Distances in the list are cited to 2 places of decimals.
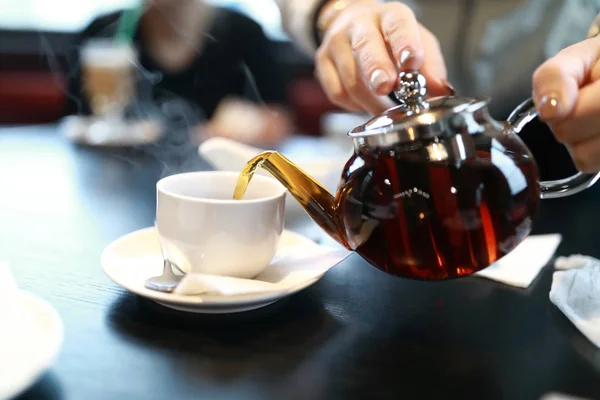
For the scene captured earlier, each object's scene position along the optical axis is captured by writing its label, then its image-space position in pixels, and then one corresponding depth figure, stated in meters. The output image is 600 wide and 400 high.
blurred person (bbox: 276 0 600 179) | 0.67
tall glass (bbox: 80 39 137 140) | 1.64
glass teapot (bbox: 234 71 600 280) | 0.45
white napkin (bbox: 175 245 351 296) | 0.47
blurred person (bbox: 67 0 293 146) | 2.03
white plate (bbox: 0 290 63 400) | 0.34
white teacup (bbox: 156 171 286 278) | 0.50
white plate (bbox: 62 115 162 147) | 1.31
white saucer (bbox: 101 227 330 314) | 0.47
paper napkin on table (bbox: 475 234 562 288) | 0.59
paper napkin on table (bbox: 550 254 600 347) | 0.48
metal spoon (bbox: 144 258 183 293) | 0.49
